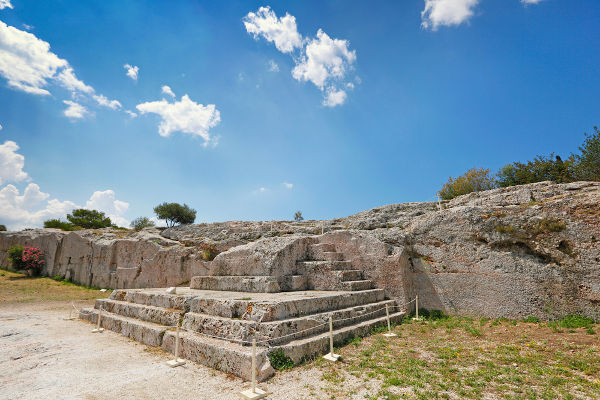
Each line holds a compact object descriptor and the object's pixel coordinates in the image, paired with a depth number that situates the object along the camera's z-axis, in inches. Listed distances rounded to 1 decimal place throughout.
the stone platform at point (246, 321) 177.6
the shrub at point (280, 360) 167.3
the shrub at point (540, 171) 729.5
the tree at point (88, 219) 1282.0
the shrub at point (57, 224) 1178.6
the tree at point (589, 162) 614.4
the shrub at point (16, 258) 738.8
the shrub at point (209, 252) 536.1
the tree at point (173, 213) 1211.9
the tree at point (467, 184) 993.9
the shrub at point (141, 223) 1464.1
